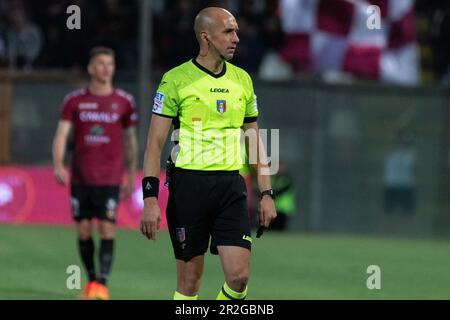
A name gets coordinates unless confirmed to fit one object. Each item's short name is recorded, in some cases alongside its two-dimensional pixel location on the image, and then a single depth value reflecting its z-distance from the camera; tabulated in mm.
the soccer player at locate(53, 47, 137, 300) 13109
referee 9031
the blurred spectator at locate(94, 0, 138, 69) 23359
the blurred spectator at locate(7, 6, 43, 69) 22953
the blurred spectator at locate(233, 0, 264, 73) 23295
